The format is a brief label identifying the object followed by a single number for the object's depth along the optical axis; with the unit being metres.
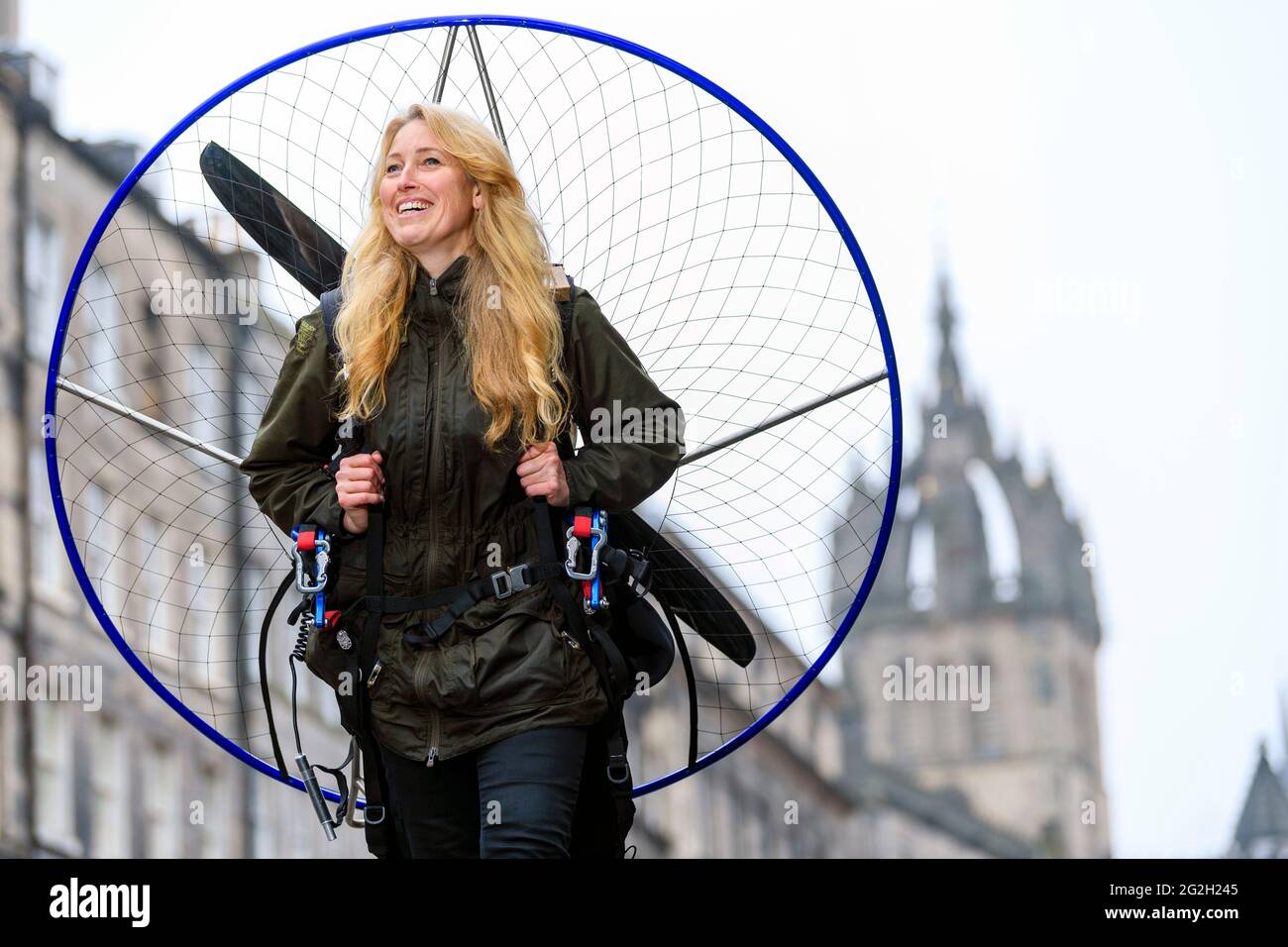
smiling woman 6.79
